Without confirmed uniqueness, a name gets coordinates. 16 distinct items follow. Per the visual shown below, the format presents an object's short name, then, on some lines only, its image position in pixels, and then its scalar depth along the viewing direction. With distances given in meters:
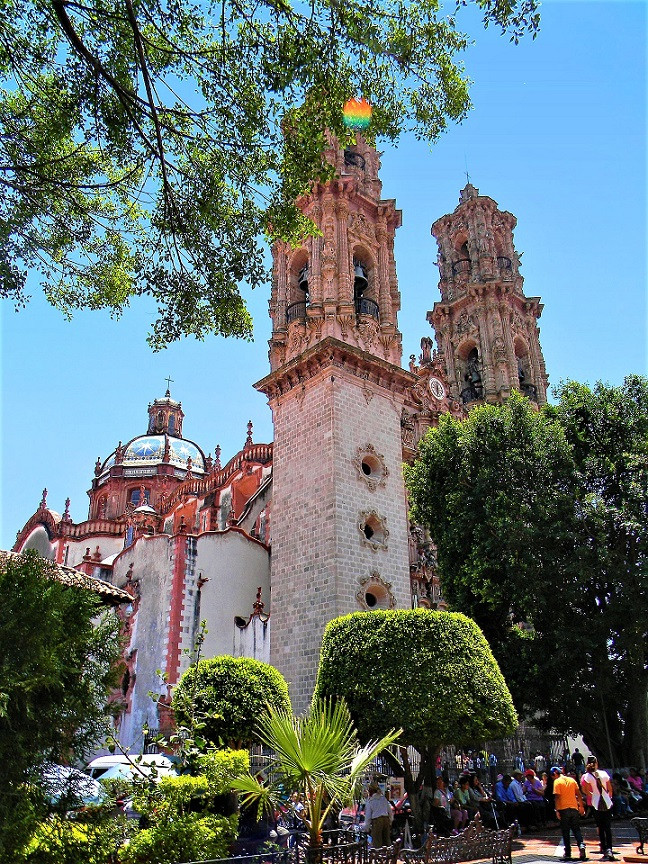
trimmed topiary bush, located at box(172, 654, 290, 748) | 11.70
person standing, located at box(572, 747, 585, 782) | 18.17
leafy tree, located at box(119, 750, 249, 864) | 5.87
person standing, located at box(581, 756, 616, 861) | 10.26
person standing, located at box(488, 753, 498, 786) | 18.55
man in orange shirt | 9.89
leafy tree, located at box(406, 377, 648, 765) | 16.30
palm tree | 6.54
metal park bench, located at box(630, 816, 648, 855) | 9.84
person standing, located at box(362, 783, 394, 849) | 9.91
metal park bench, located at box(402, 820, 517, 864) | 7.81
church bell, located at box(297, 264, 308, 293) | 22.65
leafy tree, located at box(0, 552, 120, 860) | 4.29
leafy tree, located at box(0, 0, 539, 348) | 7.97
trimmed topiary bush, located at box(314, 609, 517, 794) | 11.88
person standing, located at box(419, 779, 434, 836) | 11.91
